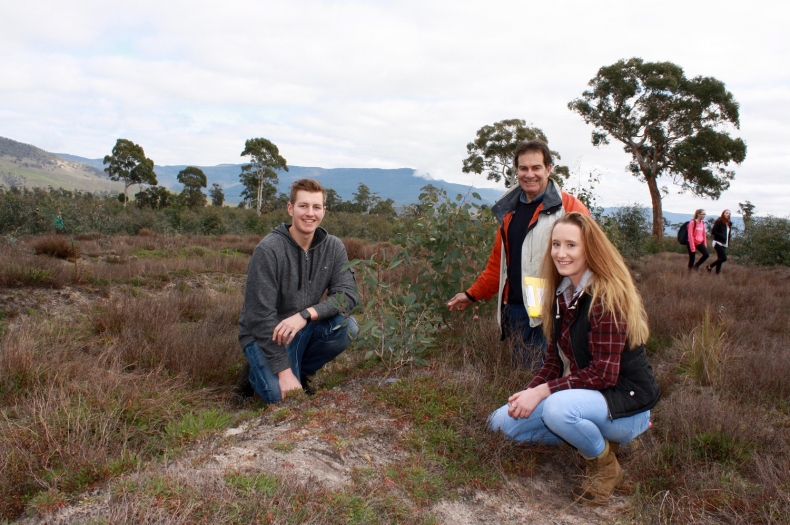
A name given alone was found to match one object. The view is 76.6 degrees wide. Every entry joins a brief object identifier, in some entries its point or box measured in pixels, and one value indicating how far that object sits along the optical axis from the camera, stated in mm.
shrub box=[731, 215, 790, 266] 13219
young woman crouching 2311
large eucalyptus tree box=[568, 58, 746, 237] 22594
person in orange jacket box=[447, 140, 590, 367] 3293
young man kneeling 3273
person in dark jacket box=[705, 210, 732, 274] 10993
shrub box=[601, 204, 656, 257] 15133
